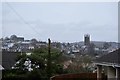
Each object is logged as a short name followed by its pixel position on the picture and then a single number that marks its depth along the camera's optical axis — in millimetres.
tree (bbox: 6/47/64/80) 21938
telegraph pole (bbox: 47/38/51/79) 23016
